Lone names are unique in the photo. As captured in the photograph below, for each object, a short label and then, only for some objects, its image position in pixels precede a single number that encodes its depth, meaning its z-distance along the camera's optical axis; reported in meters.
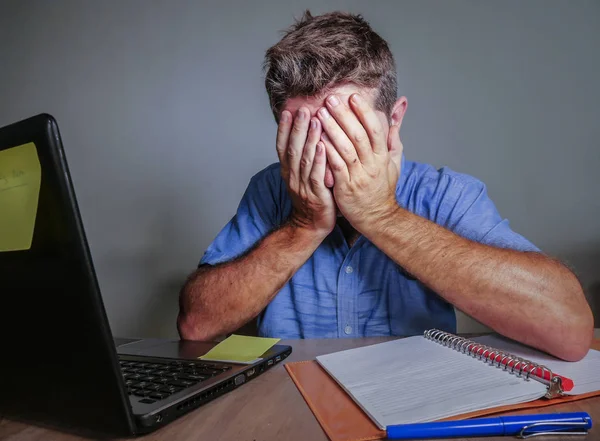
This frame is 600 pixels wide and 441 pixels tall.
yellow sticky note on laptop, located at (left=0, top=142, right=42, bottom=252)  0.35
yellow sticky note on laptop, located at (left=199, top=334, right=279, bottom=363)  0.68
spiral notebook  0.46
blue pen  0.42
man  0.74
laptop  0.35
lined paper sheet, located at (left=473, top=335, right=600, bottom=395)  0.54
